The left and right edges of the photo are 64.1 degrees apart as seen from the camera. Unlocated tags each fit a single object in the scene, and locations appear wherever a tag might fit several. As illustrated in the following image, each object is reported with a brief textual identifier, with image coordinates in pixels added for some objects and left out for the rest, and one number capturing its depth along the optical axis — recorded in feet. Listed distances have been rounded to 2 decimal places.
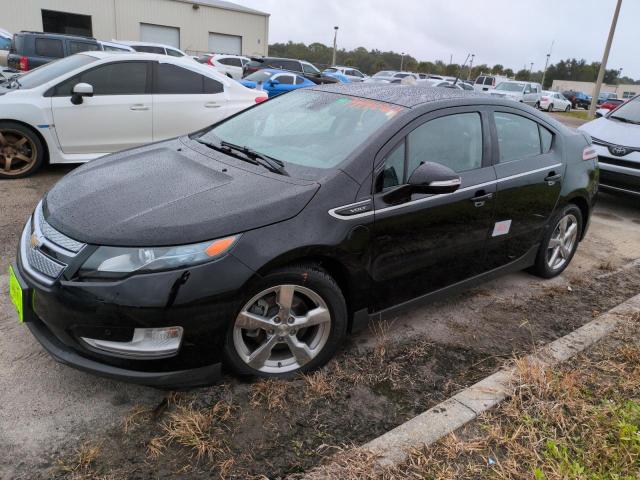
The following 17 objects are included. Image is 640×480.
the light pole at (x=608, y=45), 75.56
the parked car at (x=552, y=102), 98.53
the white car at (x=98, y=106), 19.56
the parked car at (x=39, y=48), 45.19
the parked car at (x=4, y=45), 60.37
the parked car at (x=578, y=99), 136.26
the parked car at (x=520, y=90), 87.04
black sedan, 7.60
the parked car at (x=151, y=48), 66.08
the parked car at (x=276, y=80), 51.93
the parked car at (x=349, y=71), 105.09
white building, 96.96
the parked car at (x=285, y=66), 64.95
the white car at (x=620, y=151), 20.96
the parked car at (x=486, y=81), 106.25
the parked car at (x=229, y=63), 72.54
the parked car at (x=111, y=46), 50.40
